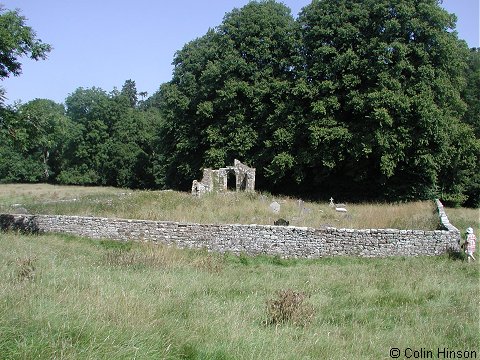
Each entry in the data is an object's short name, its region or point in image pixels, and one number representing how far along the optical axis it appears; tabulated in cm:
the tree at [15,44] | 1586
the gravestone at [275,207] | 2203
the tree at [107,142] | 5819
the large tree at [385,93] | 2814
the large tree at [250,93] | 3356
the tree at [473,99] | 3688
